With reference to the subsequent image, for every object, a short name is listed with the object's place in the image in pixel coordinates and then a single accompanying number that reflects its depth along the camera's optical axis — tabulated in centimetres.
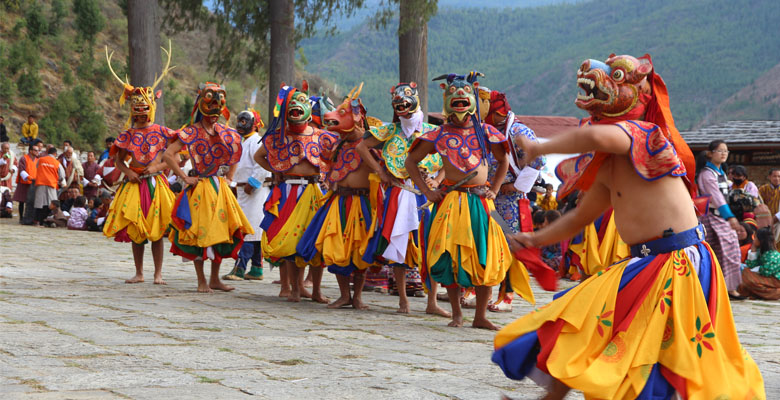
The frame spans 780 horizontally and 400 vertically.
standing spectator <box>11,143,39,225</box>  1870
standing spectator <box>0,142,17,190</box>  1994
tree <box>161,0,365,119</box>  1563
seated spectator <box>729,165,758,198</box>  1190
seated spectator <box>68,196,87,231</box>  1828
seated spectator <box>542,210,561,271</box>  1250
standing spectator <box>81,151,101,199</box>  1961
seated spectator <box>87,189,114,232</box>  1791
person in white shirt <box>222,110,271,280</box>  1027
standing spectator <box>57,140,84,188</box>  1955
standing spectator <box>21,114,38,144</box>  2433
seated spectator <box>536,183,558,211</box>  1491
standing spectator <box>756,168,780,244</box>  1382
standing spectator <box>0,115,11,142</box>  2316
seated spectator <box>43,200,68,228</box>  1894
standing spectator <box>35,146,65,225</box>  1852
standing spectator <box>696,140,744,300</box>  955
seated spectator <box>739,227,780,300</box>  1043
